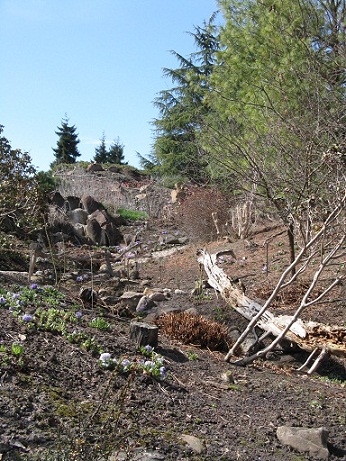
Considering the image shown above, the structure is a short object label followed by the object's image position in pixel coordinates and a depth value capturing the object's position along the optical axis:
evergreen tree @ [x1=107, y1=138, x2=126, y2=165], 44.75
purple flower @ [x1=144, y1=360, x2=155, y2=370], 3.78
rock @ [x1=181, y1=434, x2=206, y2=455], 2.79
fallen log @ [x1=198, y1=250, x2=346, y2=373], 5.25
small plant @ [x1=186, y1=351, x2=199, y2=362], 4.90
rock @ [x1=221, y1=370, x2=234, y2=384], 4.38
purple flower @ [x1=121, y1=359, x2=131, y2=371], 3.61
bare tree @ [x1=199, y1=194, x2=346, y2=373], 4.95
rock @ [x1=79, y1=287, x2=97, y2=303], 6.77
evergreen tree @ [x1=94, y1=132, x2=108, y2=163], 44.62
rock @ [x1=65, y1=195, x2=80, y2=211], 20.17
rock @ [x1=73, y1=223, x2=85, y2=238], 16.99
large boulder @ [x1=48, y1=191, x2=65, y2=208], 18.78
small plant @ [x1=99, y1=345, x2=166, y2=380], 3.64
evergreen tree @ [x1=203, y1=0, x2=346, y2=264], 8.41
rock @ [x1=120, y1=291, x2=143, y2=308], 7.90
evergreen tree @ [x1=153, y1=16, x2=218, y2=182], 28.06
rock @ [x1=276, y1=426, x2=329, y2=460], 3.06
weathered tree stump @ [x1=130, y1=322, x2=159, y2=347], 4.57
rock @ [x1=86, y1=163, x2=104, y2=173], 30.46
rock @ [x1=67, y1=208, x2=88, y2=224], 18.56
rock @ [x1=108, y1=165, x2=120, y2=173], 32.59
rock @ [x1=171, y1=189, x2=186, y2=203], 23.33
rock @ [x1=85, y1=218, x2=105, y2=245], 17.19
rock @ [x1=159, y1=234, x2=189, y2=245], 17.38
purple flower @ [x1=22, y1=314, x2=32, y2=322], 4.05
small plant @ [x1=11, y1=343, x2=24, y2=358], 3.43
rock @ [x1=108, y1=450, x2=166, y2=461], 2.54
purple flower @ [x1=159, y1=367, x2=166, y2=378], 3.77
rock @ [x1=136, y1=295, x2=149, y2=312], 7.83
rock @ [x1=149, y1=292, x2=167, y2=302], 8.85
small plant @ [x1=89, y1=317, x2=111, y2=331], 4.93
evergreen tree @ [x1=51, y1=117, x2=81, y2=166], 42.69
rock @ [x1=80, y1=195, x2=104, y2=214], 20.50
